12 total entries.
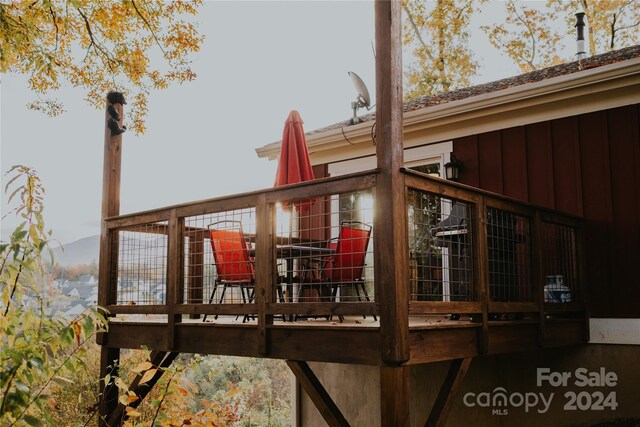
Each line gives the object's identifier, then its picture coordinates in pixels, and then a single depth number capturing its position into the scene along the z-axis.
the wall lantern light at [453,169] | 7.27
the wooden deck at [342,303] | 4.11
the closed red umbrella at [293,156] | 5.59
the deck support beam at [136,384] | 5.74
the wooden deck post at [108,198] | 6.30
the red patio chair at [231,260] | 5.45
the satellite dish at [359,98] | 8.51
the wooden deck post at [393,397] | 3.82
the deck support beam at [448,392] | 4.43
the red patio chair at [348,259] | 4.94
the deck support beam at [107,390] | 5.89
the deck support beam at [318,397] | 4.56
